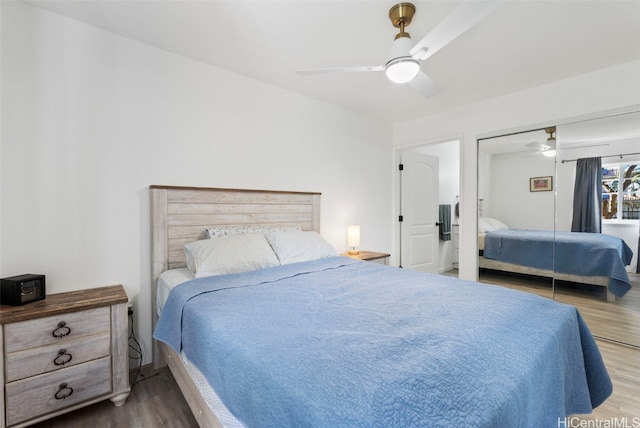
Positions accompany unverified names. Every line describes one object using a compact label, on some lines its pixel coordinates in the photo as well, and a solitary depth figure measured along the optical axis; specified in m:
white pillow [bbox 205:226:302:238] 2.38
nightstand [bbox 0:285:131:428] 1.45
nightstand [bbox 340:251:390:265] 3.27
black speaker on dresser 1.55
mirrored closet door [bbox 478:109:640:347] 2.60
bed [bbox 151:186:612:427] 0.77
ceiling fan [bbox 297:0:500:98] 1.30
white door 4.29
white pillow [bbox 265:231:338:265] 2.41
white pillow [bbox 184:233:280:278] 2.00
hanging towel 5.09
